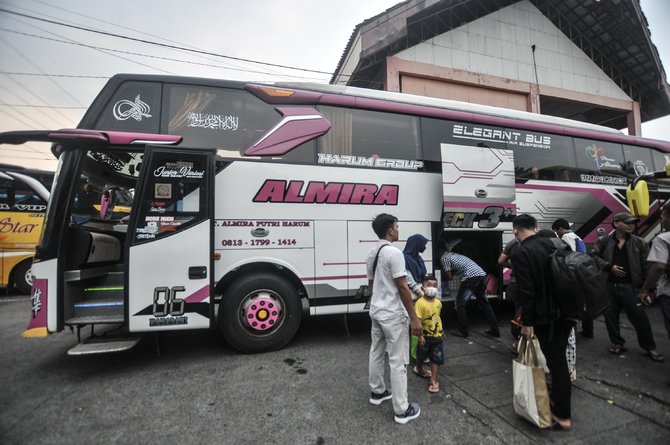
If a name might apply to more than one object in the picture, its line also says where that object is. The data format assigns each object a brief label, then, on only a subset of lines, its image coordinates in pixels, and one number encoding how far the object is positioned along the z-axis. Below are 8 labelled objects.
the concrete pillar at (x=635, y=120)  14.98
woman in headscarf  3.88
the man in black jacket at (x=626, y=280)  4.11
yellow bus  8.38
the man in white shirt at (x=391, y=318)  2.72
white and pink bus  3.89
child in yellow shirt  3.31
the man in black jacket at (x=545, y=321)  2.65
